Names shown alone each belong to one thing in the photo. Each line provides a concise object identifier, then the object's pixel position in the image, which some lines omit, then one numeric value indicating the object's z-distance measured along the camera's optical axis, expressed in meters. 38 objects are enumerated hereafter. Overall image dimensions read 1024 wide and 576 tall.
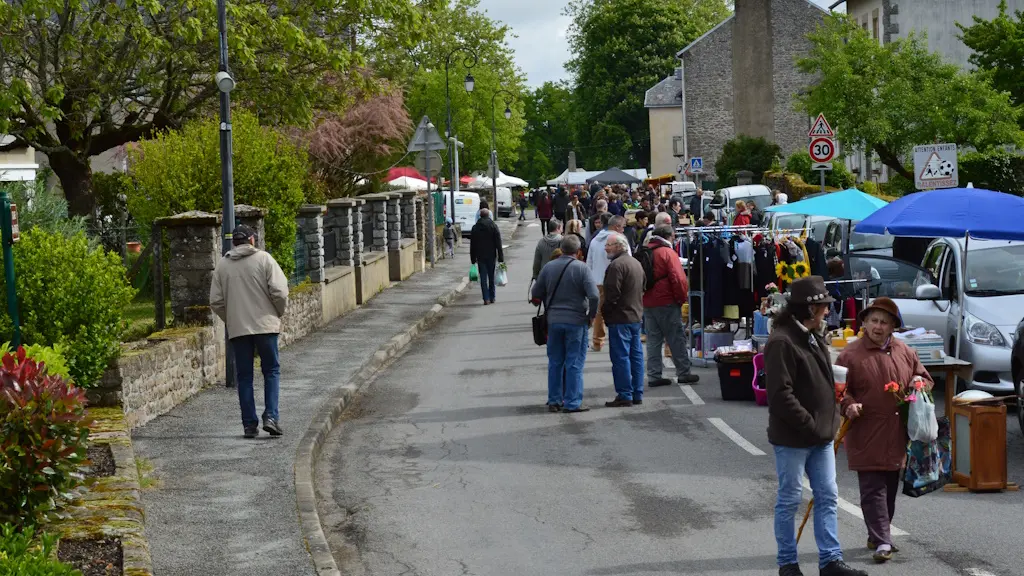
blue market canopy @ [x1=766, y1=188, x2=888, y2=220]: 18.66
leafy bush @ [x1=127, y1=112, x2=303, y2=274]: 20.34
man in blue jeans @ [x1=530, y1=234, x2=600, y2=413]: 13.53
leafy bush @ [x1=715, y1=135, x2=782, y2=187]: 56.00
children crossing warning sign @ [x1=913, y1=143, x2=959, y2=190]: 21.42
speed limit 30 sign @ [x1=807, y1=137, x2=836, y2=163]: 24.16
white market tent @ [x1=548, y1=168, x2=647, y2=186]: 72.31
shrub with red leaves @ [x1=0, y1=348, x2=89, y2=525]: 7.08
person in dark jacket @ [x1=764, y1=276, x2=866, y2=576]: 7.26
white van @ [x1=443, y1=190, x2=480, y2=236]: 52.22
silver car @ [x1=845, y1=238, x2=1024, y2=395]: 13.19
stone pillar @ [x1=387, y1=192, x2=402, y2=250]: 31.55
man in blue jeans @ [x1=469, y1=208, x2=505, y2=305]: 25.69
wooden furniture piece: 9.49
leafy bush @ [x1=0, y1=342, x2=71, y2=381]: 8.30
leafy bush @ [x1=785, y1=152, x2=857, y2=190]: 42.50
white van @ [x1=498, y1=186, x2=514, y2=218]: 75.50
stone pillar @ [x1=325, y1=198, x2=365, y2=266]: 25.08
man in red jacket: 14.91
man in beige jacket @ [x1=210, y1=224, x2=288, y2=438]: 11.80
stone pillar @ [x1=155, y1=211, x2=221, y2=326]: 15.09
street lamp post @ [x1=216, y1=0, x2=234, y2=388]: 15.53
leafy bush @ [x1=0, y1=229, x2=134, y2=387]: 11.45
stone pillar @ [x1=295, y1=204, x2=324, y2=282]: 22.20
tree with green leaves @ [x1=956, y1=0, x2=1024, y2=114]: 37.78
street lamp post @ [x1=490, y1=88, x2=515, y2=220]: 60.28
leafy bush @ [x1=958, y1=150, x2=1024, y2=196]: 31.97
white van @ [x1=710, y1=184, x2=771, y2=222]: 36.34
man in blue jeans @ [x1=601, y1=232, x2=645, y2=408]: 13.85
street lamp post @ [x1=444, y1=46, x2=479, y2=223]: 51.51
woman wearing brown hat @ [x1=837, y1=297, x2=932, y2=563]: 7.79
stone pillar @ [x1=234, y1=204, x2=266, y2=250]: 17.59
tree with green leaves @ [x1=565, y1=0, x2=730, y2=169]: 86.62
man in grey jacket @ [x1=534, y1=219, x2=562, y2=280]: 19.30
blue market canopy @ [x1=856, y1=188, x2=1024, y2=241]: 13.57
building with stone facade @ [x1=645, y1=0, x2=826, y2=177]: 65.25
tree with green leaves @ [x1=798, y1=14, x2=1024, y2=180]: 33.25
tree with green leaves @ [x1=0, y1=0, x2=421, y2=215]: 21.12
